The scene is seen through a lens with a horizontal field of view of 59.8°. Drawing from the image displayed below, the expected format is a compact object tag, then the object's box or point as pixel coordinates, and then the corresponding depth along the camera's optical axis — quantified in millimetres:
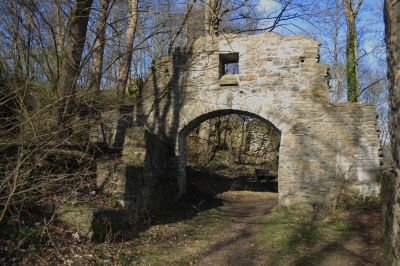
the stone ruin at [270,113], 8016
